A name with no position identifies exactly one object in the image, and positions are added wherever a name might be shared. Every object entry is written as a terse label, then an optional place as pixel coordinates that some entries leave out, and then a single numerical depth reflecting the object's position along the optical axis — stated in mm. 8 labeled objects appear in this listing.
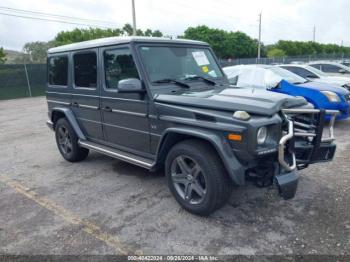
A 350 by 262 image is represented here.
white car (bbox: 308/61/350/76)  15319
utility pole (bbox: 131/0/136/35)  24603
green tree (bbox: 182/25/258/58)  61656
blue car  7465
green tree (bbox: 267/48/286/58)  62350
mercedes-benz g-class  3088
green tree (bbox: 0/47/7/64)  26541
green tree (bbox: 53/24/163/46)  45656
